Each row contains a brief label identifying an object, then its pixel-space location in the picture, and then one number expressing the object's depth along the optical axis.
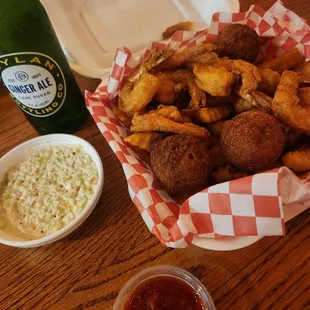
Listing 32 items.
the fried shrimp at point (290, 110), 0.22
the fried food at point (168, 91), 0.26
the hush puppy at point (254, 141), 0.20
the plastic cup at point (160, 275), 0.19
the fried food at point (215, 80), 0.24
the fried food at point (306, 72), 0.25
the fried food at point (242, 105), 0.24
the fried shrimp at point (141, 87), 0.25
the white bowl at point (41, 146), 0.23
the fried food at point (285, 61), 0.27
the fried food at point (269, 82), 0.25
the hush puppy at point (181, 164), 0.21
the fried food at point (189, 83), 0.25
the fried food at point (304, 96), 0.23
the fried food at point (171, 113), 0.23
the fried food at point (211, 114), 0.24
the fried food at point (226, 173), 0.22
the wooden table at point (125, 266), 0.20
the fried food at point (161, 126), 0.23
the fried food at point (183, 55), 0.26
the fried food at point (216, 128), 0.24
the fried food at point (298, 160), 0.21
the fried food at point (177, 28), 0.39
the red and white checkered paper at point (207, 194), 0.18
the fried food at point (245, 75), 0.23
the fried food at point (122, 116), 0.27
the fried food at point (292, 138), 0.23
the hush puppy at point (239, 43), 0.27
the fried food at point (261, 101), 0.23
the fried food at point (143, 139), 0.24
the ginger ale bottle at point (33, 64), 0.26
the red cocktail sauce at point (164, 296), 0.19
